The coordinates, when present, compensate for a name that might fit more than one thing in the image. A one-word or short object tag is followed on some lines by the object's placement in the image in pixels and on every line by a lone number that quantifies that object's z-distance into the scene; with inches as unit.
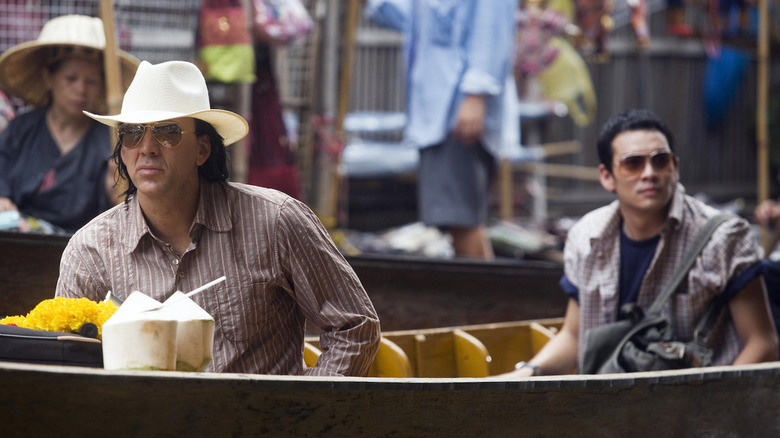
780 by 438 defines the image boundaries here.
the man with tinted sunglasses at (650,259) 286.4
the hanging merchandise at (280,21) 454.3
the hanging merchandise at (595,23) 626.5
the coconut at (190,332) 187.2
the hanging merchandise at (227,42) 431.5
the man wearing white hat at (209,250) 216.4
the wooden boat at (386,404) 182.4
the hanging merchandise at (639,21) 620.7
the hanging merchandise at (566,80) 743.7
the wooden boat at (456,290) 390.0
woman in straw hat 391.5
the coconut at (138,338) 182.4
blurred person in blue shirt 456.4
